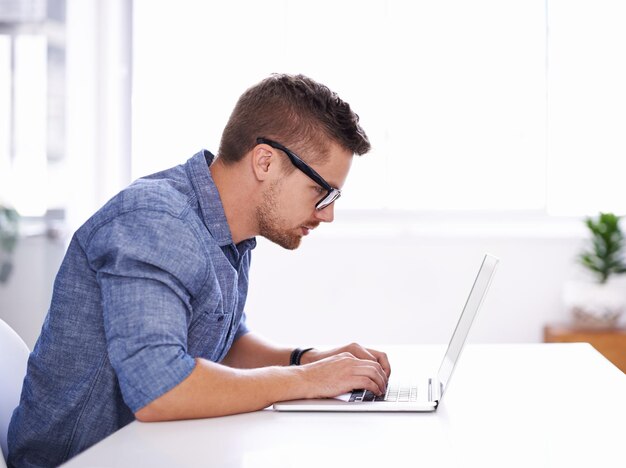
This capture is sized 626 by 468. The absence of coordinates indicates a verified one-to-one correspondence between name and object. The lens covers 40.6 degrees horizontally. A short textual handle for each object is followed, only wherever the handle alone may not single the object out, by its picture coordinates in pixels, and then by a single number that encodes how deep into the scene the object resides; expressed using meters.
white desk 1.10
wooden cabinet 3.64
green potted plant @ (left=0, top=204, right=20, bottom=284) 3.22
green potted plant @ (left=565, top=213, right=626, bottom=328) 3.76
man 1.28
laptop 1.36
